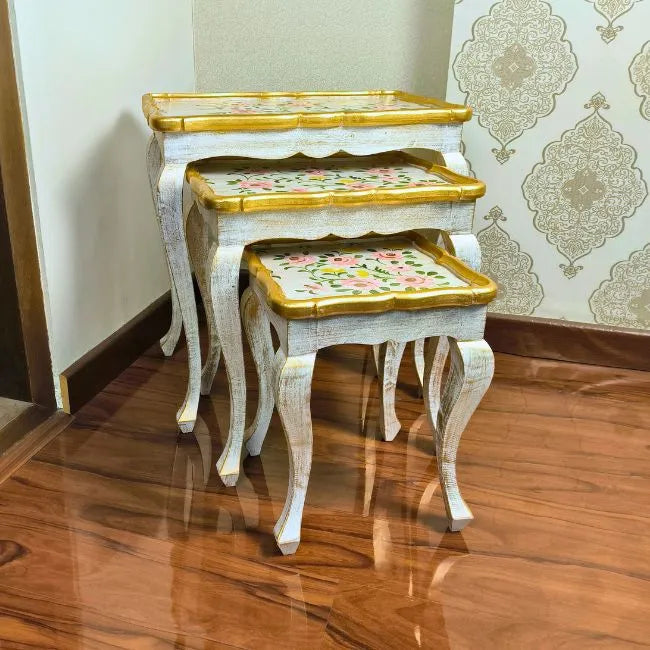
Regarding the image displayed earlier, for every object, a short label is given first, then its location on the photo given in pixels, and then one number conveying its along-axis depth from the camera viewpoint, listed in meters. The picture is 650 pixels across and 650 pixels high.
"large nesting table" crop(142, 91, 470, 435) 1.16
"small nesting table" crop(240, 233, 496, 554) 0.98
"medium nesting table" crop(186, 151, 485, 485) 1.08
